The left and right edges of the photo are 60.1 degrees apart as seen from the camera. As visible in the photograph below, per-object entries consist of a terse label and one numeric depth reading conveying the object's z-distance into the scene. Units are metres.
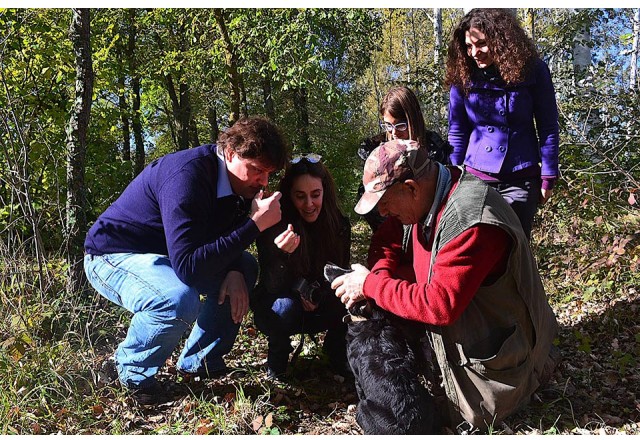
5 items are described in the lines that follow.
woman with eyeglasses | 3.63
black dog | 2.54
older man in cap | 2.34
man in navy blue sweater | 2.85
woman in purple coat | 3.38
